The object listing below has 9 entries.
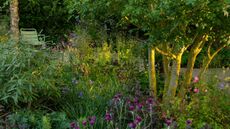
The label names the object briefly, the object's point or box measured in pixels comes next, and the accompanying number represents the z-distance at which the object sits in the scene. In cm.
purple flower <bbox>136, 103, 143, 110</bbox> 417
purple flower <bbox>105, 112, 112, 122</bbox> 396
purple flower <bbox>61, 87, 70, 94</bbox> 482
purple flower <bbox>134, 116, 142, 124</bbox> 375
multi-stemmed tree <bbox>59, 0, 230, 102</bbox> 358
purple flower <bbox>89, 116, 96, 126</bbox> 383
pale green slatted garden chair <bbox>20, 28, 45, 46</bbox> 902
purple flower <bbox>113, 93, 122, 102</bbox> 435
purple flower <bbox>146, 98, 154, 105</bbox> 434
